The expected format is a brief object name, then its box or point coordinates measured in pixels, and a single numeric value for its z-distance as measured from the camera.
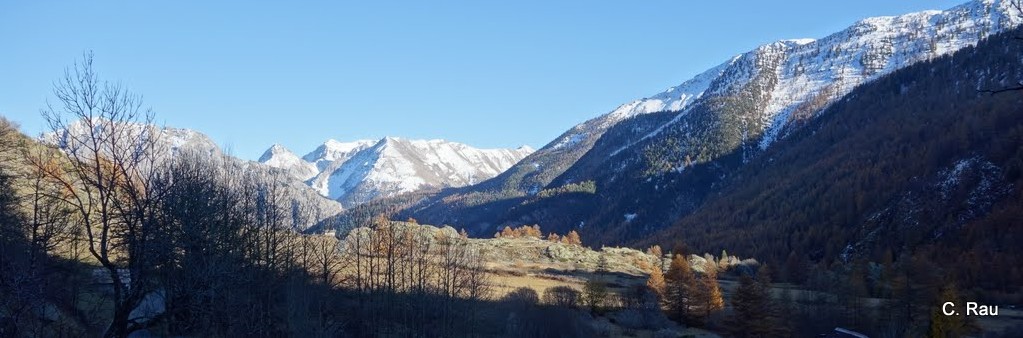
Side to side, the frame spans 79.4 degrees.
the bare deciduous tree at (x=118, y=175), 17.72
